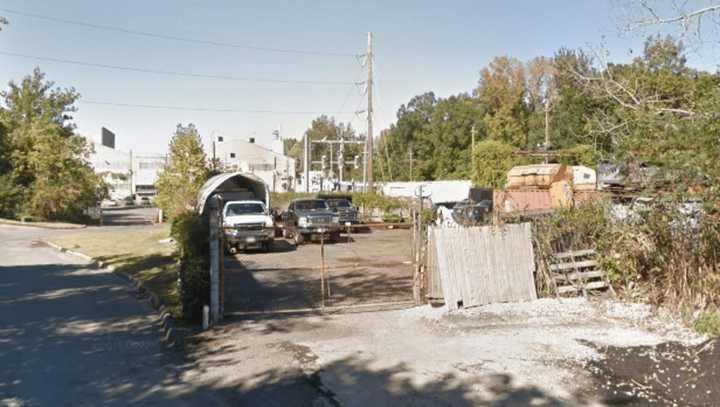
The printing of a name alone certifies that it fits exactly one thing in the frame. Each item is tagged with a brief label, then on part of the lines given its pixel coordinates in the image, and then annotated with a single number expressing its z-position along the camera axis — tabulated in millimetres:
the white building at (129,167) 92938
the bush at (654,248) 9820
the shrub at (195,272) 10133
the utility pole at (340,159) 64375
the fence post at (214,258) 10031
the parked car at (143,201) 88000
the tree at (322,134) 128375
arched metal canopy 27156
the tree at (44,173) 45375
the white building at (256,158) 90562
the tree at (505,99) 72188
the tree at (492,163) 50156
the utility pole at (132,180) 94375
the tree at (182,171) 31609
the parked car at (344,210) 31172
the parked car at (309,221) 25531
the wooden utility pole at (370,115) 38741
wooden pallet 11531
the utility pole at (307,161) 53019
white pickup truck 21922
